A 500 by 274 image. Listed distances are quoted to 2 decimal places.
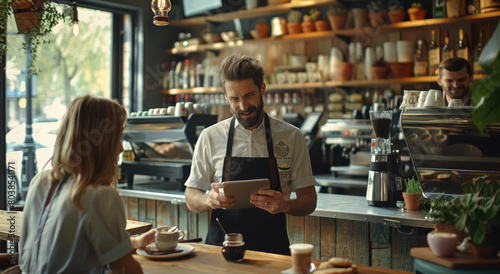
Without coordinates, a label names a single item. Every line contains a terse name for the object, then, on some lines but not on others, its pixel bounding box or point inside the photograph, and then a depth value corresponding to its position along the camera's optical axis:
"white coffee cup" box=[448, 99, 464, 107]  2.50
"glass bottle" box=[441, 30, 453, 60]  4.62
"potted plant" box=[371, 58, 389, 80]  4.88
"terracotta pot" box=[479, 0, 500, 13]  4.32
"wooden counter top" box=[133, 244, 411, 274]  1.78
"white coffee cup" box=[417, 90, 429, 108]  2.66
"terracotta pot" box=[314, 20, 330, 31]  5.21
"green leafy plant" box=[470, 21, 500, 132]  1.56
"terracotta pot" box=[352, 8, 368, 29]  5.00
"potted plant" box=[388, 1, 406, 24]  4.80
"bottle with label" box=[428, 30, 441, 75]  4.68
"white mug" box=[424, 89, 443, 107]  2.52
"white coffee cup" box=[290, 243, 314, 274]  1.68
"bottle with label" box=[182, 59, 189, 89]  6.12
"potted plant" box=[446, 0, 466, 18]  4.50
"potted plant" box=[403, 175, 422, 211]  2.88
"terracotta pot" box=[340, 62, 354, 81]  5.08
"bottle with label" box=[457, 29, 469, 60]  4.54
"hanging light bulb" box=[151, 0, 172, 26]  2.47
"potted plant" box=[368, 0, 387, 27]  4.89
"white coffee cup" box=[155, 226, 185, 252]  1.97
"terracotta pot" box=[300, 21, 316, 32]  5.30
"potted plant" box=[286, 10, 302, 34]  5.38
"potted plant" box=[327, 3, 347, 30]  5.10
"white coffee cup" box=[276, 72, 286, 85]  5.54
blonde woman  1.56
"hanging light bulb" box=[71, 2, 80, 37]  3.38
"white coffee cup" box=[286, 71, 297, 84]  5.46
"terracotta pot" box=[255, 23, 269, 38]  5.61
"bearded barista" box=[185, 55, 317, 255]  2.47
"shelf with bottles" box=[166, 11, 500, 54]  4.50
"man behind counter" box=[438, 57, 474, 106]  3.56
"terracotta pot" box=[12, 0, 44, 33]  3.04
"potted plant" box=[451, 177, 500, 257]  1.51
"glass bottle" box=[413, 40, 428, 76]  4.75
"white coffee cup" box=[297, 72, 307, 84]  5.40
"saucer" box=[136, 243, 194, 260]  1.91
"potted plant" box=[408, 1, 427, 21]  4.72
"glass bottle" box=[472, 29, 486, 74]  4.48
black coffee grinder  3.04
